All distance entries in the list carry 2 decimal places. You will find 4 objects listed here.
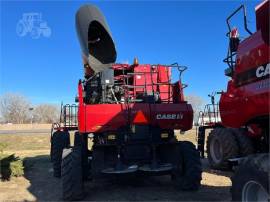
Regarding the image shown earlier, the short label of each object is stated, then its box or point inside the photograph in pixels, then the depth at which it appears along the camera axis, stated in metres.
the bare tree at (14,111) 46.33
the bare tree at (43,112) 50.61
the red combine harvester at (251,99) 2.36
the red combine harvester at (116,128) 4.23
